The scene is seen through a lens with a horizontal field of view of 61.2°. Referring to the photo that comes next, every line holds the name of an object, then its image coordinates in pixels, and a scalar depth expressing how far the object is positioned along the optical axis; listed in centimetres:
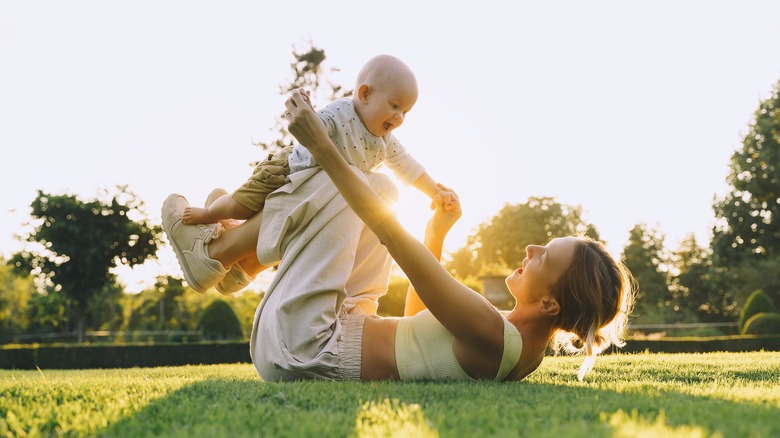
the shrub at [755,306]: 2047
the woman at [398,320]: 287
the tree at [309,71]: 2439
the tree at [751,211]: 3231
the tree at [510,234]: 4622
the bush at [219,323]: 1988
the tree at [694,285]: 3938
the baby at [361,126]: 353
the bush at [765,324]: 1744
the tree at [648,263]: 4550
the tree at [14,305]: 4297
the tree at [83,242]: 2308
